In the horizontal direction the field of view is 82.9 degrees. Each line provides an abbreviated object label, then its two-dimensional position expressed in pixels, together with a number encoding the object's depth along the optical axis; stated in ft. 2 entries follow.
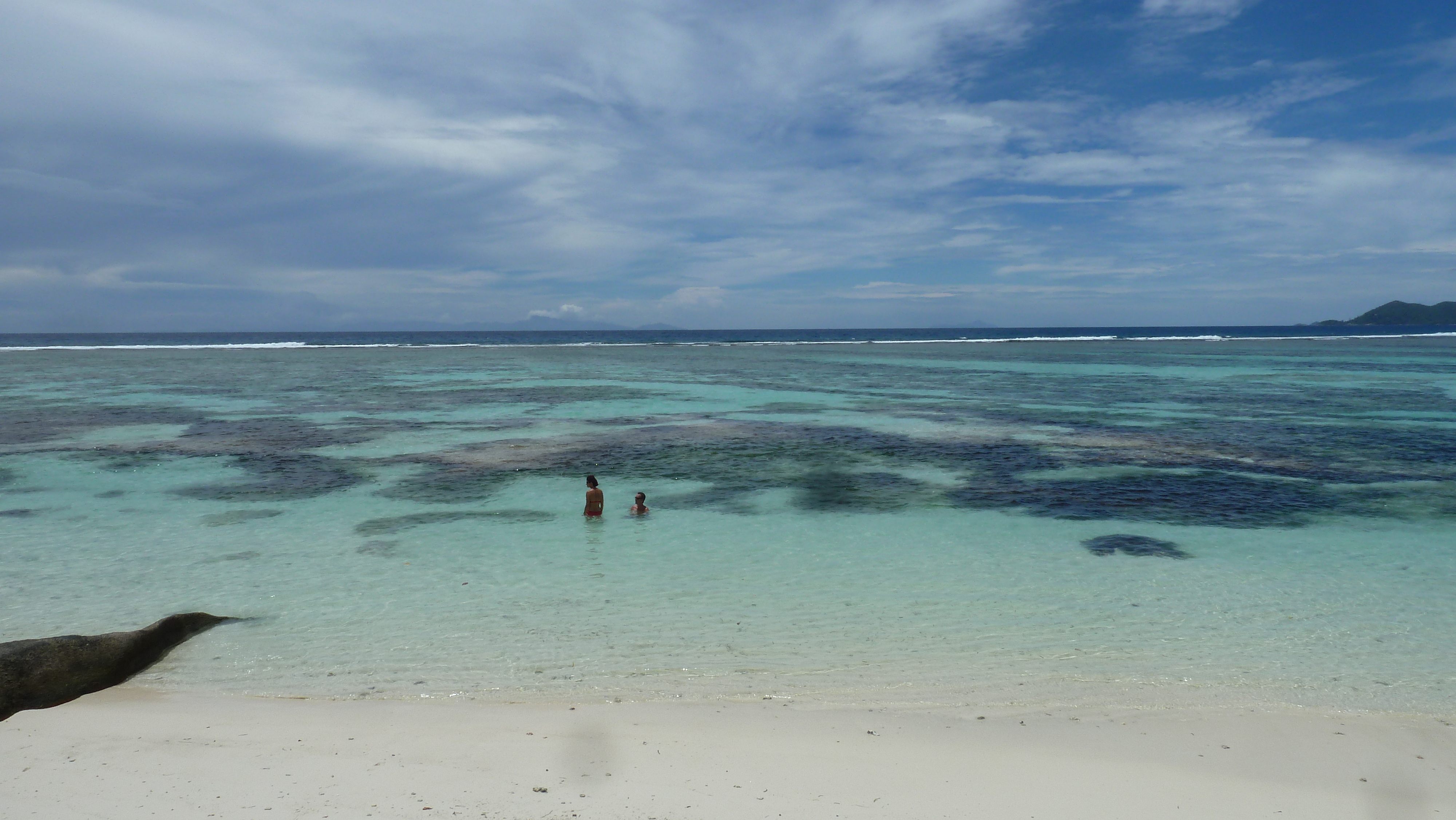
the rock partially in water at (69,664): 22.62
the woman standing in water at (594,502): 45.62
